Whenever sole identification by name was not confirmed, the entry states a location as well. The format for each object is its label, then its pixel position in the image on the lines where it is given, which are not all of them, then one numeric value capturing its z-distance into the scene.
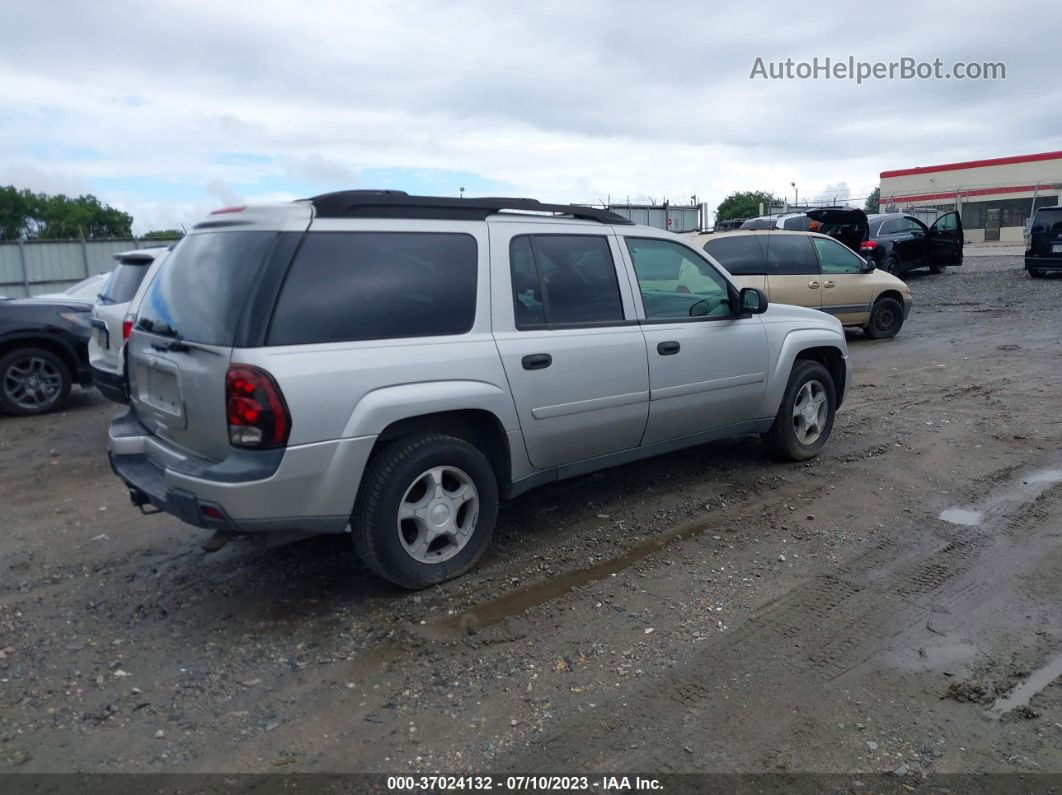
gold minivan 12.23
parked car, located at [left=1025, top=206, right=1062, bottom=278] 20.08
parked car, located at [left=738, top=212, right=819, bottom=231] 18.94
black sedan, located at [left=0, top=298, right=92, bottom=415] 9.27
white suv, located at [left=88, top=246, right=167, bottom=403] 7.41
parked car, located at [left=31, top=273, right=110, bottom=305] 10.01
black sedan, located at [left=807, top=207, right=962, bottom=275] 18.95
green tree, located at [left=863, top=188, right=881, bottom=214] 56.25
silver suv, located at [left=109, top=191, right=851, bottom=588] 3.84
